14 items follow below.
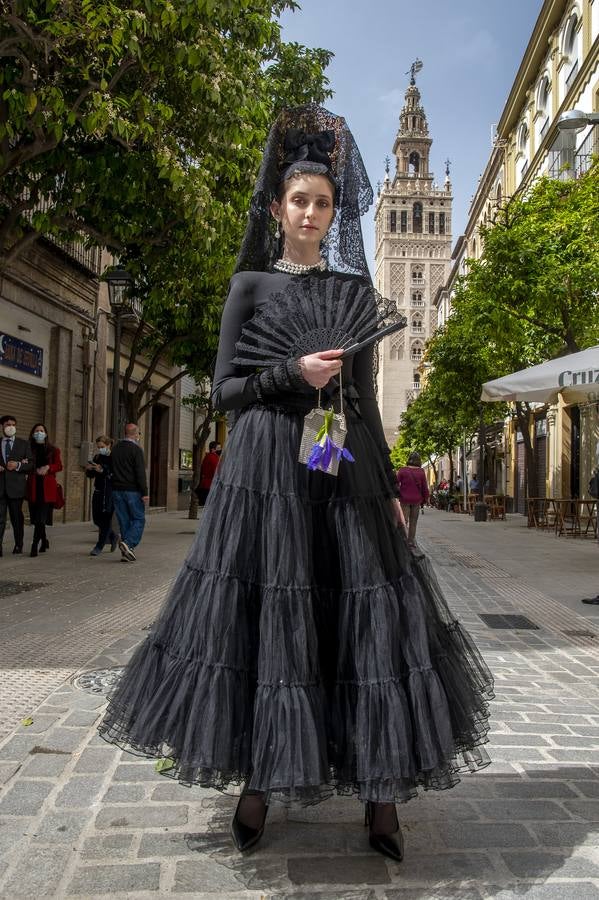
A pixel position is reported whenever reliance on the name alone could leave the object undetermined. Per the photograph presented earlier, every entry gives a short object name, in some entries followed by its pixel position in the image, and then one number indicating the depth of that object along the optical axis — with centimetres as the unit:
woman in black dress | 203
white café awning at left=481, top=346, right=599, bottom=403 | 825
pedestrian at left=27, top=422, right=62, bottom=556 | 1115
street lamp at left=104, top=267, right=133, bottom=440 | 1255
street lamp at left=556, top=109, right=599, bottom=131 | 1123
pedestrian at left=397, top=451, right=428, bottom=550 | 1358
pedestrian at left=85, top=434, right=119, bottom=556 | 1151
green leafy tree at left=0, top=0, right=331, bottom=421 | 727
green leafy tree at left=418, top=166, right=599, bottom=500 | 1480
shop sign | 1462
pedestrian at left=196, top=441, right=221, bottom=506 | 1372
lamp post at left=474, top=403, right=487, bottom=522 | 2578
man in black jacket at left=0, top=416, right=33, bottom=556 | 1031
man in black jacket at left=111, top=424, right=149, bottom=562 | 1056
